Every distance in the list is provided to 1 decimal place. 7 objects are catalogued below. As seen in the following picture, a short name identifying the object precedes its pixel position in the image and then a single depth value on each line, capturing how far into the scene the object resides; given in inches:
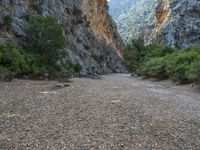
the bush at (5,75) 470.6
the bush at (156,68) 771.3
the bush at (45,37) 686.6
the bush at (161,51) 1080.5
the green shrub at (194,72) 523.1
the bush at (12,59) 536.8
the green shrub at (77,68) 901.5
